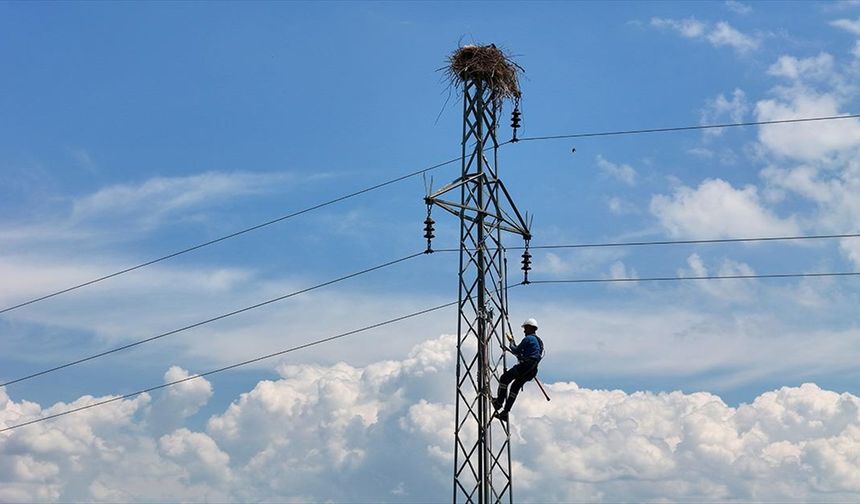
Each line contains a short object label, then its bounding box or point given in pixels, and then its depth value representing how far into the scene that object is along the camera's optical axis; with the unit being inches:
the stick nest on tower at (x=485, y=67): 1018.1
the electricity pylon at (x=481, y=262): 930.1
